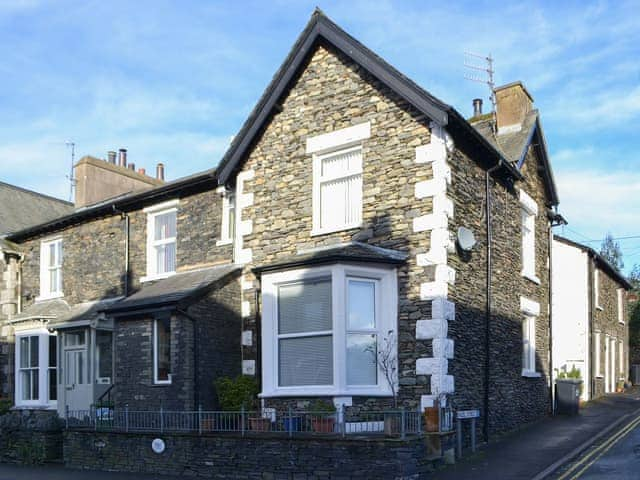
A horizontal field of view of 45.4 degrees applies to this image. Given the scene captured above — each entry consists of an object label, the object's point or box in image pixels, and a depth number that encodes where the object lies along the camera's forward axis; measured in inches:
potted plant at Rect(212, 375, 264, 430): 625.9
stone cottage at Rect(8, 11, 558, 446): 576.1
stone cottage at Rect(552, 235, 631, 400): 967.6
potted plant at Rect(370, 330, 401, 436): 567.8
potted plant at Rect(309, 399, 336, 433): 518.9
